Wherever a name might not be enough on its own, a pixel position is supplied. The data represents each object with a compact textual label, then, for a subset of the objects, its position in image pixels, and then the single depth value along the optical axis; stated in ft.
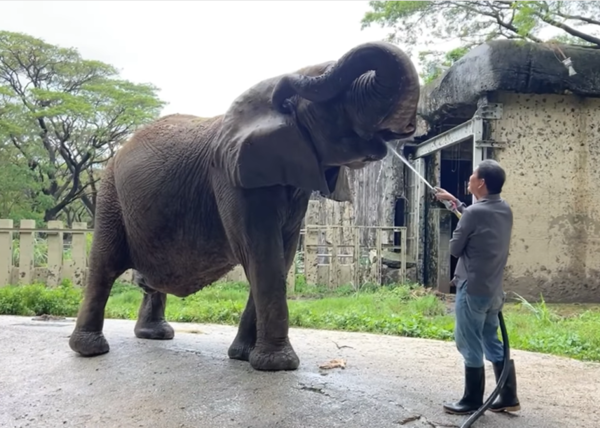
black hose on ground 10.61
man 11.19
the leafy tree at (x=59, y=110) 83.61
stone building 37.86
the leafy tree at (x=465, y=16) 51.83
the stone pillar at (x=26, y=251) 40.37
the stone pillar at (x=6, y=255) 40.06
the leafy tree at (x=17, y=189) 81.40
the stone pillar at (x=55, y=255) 41.01
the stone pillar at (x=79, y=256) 41.57
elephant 12.19
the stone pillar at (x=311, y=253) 45.69
